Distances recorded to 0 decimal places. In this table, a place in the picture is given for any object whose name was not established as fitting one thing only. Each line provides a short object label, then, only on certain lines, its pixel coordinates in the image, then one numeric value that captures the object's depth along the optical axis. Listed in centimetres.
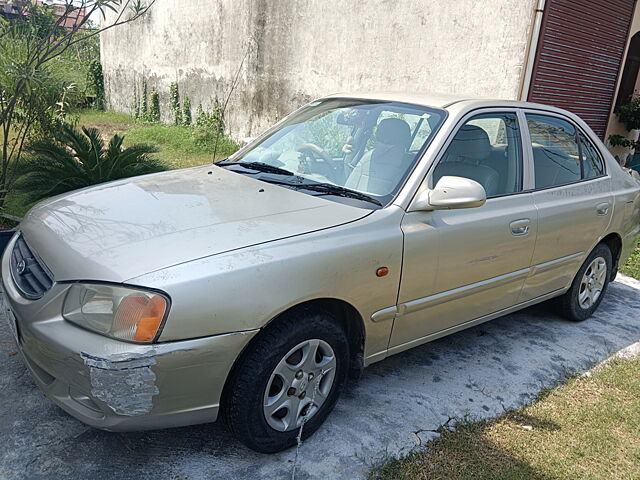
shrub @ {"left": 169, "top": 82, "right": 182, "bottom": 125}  1347
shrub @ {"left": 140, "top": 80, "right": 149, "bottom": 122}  1474
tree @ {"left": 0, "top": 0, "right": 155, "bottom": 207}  483
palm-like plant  500
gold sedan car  217
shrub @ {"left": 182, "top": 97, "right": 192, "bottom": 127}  1317
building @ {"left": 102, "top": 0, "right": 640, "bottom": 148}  704
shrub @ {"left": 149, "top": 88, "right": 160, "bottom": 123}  1431
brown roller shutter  703
